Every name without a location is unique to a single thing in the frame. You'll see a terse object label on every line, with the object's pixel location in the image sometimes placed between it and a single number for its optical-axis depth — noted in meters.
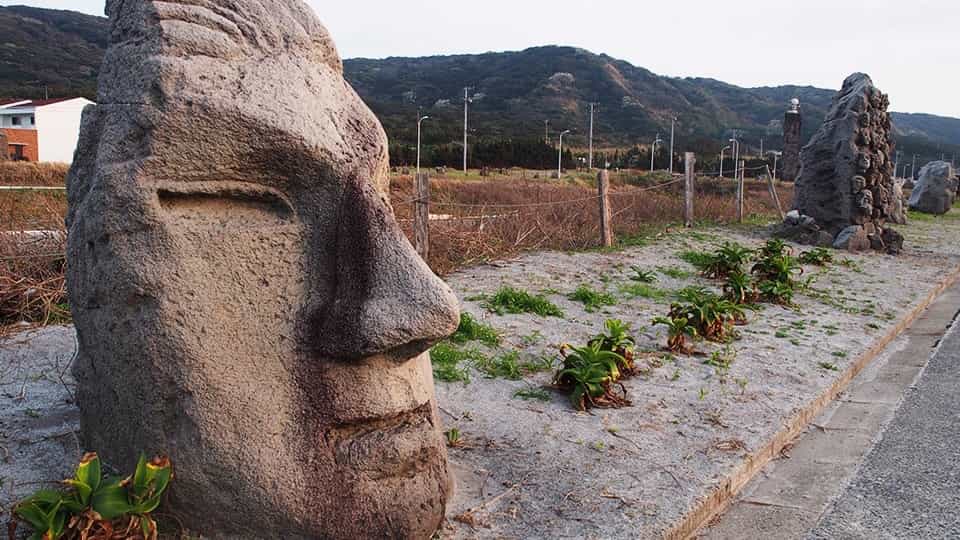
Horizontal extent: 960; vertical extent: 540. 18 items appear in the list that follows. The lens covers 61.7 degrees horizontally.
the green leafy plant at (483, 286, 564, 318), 7.19
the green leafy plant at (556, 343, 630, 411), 5.01
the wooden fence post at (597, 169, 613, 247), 11.37
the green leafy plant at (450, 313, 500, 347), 6.23
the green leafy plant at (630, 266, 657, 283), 9.26
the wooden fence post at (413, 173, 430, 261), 8.48
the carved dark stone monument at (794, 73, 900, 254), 13.30
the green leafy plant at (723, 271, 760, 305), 8.24
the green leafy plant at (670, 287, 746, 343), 6.74
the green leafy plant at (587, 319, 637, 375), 5.60
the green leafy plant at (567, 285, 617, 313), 7.74
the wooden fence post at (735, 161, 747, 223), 15.95
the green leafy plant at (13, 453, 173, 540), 2.58
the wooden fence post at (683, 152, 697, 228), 14.16
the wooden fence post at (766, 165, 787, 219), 16.59
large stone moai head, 2.72
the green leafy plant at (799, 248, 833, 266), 11.17
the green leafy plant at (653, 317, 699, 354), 6.36
